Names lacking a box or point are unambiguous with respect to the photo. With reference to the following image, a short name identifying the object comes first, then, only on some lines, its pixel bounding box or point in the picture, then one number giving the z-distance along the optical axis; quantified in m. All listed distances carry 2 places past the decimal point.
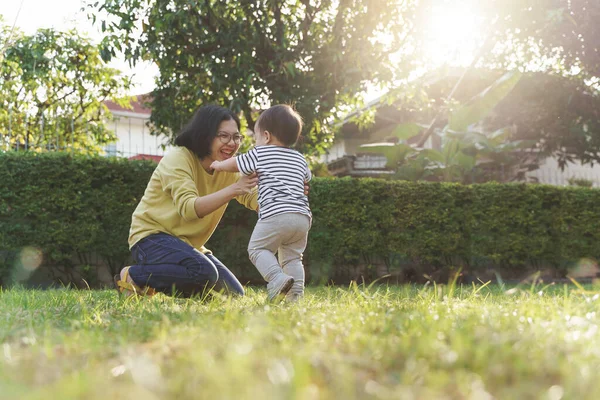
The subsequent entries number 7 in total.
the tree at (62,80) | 13.44
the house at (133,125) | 24.56
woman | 4.27
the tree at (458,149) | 12.98
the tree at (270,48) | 8.69
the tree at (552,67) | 12.89
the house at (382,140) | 17.77
